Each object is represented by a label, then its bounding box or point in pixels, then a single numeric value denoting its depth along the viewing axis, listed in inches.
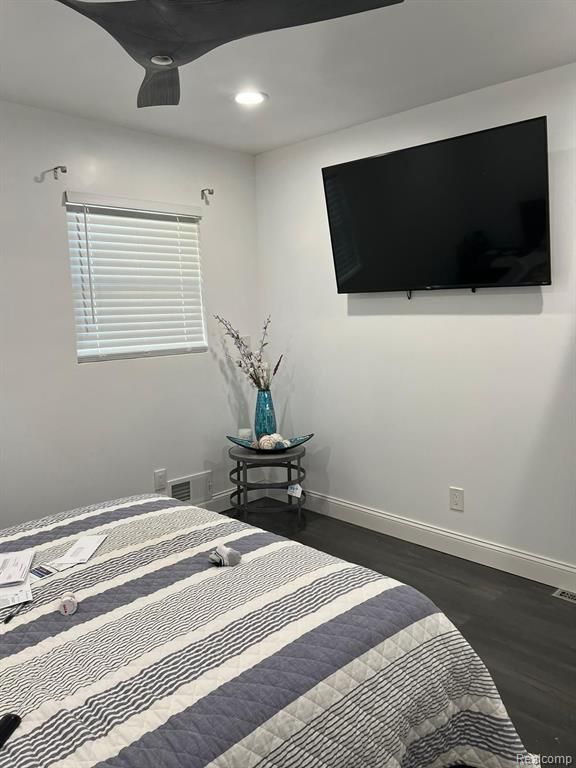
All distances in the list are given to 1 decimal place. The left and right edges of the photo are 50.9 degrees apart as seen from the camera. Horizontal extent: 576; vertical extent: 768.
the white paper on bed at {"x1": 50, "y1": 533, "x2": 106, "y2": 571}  79.4
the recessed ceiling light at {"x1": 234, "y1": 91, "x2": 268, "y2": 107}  115.8
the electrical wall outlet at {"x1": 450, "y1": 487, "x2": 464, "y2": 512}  133.3
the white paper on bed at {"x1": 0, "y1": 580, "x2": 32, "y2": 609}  70.4
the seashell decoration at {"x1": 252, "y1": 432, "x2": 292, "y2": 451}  146.6
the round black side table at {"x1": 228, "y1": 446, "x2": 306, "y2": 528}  143.9
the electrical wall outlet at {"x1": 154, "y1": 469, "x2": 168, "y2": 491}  149.1
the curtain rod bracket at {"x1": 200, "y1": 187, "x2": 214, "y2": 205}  155.0
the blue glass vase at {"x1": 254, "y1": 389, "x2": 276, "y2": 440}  154.3
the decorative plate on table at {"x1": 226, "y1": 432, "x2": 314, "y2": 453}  147.5
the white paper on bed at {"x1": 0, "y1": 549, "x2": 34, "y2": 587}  74.8
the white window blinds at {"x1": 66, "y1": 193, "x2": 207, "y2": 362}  133.7
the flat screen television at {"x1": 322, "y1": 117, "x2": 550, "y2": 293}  111.0
